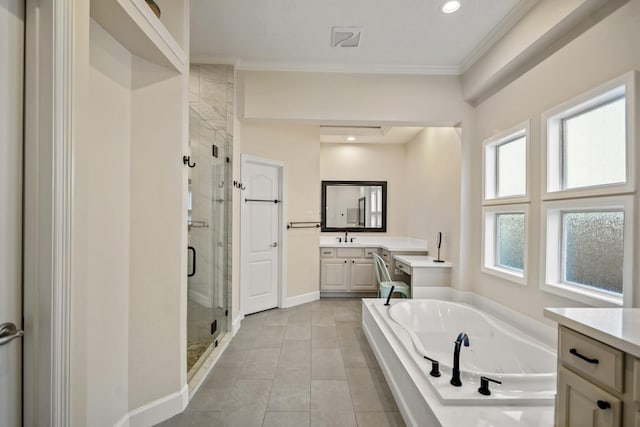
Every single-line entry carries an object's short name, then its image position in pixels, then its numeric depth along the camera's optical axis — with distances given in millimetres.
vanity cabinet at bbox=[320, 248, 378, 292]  4719
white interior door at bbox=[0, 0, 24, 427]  987
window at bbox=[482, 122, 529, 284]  2555
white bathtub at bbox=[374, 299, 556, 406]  1559
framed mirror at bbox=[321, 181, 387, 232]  5352
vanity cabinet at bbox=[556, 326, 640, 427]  969
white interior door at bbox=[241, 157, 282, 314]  3760
